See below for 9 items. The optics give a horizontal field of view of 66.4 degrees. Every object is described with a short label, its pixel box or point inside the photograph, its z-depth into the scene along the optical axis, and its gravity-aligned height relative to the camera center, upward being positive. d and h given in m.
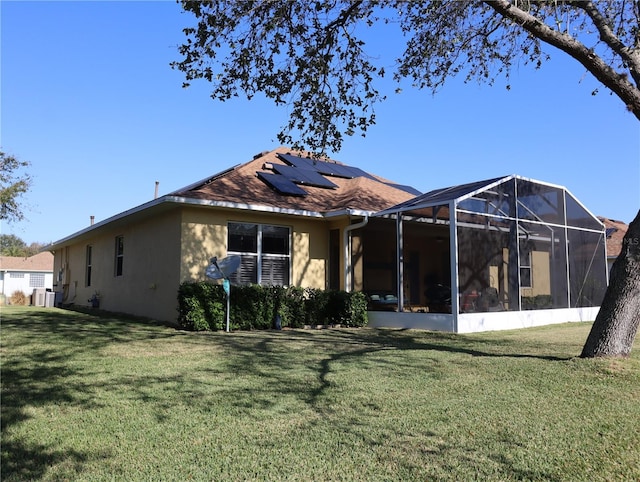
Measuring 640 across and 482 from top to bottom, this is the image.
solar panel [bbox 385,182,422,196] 17.70 +3.29
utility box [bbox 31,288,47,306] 21.47 -0.92
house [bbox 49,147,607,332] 11.84 +0.82
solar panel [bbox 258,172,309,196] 14.00 +2.71
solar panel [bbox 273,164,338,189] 15.41 +3.24
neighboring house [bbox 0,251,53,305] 40.47 +0.27
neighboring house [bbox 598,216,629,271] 24.58 +2.12
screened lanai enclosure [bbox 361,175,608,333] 11.55 +0.45
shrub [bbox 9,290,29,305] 25.39 -1.19
